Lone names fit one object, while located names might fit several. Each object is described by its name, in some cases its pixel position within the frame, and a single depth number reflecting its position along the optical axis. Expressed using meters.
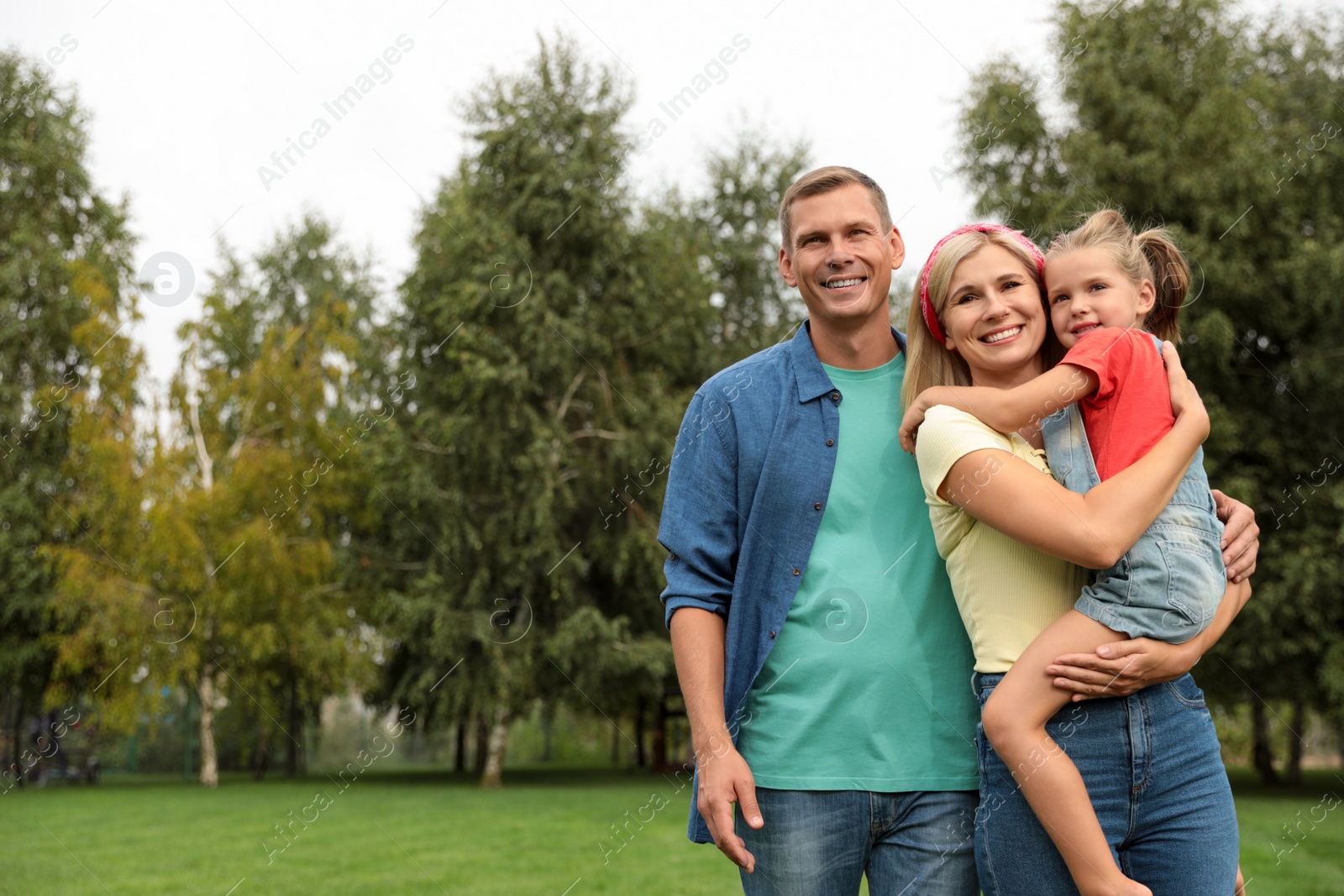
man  2.17
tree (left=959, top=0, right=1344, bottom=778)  17.05
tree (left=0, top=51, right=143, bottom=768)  22.50
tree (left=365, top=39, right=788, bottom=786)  20.38
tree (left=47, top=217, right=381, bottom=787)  21.55
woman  1.87
